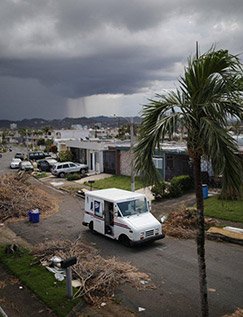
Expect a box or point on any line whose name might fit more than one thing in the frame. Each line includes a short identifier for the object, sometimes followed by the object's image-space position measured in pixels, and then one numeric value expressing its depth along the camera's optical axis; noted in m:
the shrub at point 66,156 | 36.04
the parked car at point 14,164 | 38.64
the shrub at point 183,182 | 18.18
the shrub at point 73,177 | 27.18
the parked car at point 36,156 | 48.10
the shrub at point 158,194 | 17.40
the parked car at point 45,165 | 34.50
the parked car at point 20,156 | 50.59
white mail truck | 10.74
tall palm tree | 4.99
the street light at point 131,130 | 14.84
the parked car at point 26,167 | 34.33
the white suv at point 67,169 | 29.32
